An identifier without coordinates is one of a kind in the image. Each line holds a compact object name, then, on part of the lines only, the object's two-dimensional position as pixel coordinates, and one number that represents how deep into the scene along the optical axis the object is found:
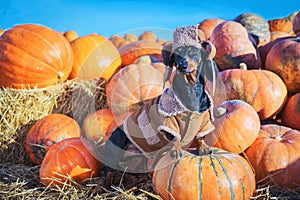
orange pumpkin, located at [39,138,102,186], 2.65
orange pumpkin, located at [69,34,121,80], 4.27
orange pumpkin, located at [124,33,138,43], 10.85
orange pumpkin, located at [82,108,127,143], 3.20
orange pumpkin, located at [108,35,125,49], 8.40
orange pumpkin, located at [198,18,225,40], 5.19
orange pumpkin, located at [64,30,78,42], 8.47
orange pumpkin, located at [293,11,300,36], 5.00
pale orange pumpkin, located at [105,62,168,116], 3.30
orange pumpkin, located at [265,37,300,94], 3.44
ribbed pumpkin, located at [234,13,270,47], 4.90
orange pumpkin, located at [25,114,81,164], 3.28
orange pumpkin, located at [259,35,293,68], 4.20
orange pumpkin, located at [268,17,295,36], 6.50
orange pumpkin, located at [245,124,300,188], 2.48
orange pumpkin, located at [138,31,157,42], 11.37
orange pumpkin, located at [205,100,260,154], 2.66
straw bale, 3.71
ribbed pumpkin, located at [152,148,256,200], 2.04
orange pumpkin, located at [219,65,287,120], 3.19
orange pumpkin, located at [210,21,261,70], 3.86
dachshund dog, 2.08
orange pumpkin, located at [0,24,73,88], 3.78
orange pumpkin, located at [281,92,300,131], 3.18
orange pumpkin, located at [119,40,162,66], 4.30
